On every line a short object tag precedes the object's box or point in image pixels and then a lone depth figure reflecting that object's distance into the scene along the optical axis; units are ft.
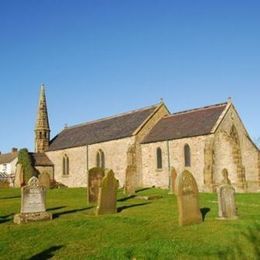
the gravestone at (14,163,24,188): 145.12
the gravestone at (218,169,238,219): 50.31
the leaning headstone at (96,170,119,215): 55.77
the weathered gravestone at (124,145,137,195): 96.27
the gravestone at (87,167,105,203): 71.92
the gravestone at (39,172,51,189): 113.64
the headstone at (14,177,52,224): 49.68
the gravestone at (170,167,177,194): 90.94
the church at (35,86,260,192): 107.24
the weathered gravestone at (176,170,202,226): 46.50
